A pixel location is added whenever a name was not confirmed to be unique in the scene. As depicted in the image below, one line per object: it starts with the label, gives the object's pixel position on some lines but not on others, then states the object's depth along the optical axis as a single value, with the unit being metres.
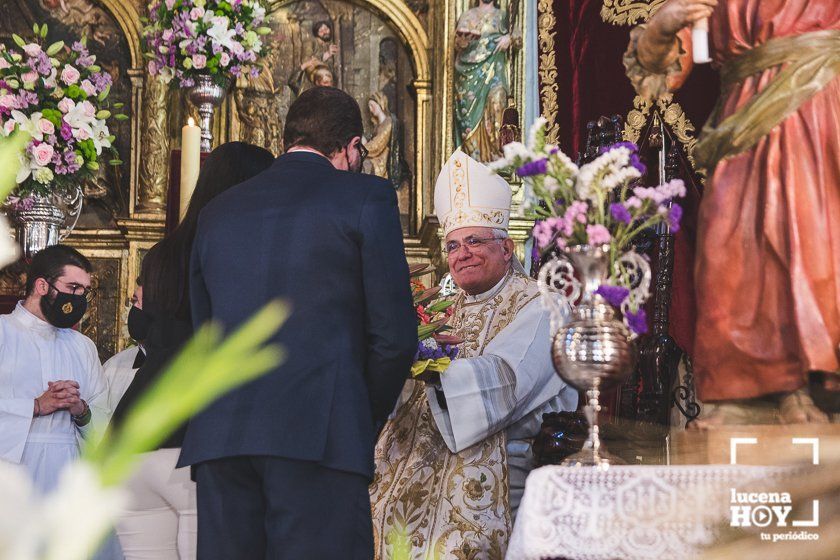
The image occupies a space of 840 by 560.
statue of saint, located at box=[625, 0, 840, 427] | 3.03
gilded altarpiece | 7.17
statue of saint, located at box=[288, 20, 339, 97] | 7.43
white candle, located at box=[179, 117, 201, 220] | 3.58
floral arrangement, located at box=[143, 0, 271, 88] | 5.70
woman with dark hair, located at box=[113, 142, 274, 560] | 3.01
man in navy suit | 2.47
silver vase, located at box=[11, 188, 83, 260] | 5.52
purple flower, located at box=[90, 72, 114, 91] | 5.50
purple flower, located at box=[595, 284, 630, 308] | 2.80
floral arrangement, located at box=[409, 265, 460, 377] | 3.52
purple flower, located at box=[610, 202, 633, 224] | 2.84
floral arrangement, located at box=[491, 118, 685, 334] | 2.87
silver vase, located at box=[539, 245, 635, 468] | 2.75
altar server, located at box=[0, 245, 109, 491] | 4.50
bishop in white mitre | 3.71
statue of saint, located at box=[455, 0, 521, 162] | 6.86
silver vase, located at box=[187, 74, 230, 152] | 5.99
